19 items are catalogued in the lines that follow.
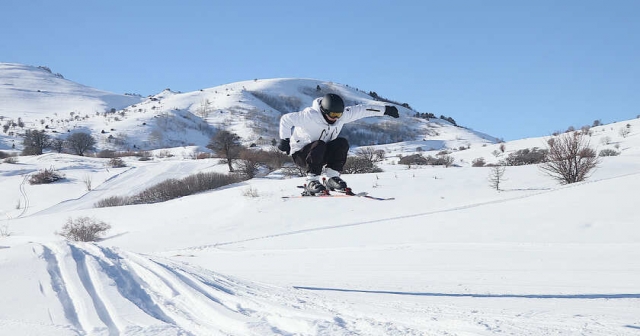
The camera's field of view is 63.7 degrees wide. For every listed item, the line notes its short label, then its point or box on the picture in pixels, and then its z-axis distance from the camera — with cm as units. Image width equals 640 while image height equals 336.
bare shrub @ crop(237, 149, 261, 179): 4022
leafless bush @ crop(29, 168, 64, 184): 4282
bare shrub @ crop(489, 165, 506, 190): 2574
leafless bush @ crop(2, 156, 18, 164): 5044
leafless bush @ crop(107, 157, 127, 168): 4988
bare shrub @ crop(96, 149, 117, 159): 6292
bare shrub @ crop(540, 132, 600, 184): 2525
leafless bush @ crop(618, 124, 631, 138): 4470
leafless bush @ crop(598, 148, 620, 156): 3597
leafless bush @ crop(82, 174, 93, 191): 4179
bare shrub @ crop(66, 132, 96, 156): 7025
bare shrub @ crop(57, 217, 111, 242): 2608
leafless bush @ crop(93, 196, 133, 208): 3734
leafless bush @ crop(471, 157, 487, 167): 4200
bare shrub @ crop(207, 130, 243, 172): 4334
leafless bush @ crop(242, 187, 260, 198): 2845
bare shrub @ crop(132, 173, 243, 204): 3831
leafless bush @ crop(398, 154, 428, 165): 4137
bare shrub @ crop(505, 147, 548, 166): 3728
